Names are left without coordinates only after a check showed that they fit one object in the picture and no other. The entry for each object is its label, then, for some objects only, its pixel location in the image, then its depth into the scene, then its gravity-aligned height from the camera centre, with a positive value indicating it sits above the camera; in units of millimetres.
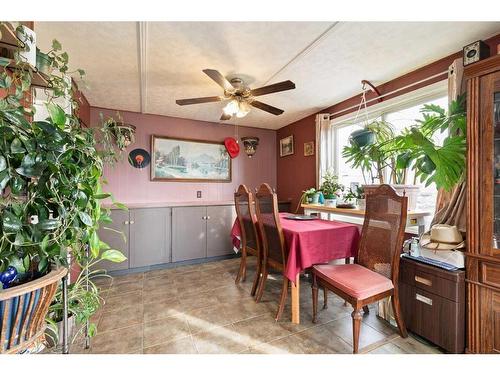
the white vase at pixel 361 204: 2342 -204
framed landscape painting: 3551 +430
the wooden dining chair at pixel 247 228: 2297 -490
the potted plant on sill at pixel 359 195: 2367 -119
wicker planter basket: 756 -456
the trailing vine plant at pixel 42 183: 800 +12
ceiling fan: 1925 +849
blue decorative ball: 826 -346
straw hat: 1590 -394
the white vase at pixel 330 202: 2758 -215
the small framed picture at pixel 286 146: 4062 +749
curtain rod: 2000 +1002
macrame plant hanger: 2448 +1044
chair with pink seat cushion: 1504 -660
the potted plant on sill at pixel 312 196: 2934 -150
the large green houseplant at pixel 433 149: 1578 +293
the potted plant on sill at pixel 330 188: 2796 -40
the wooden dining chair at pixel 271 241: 1904 -530
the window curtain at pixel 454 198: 1686 -111
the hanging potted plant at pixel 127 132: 2932 +727
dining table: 1802 -520
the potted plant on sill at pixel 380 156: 2041 +291
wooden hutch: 1346 -129
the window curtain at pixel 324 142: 3242 +639
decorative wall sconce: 3818 +718
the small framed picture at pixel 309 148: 3584 +611
